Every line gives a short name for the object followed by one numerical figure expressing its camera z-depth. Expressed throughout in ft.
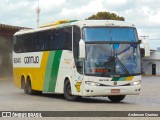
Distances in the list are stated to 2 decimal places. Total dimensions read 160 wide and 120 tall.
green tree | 263.08
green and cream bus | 64.08
